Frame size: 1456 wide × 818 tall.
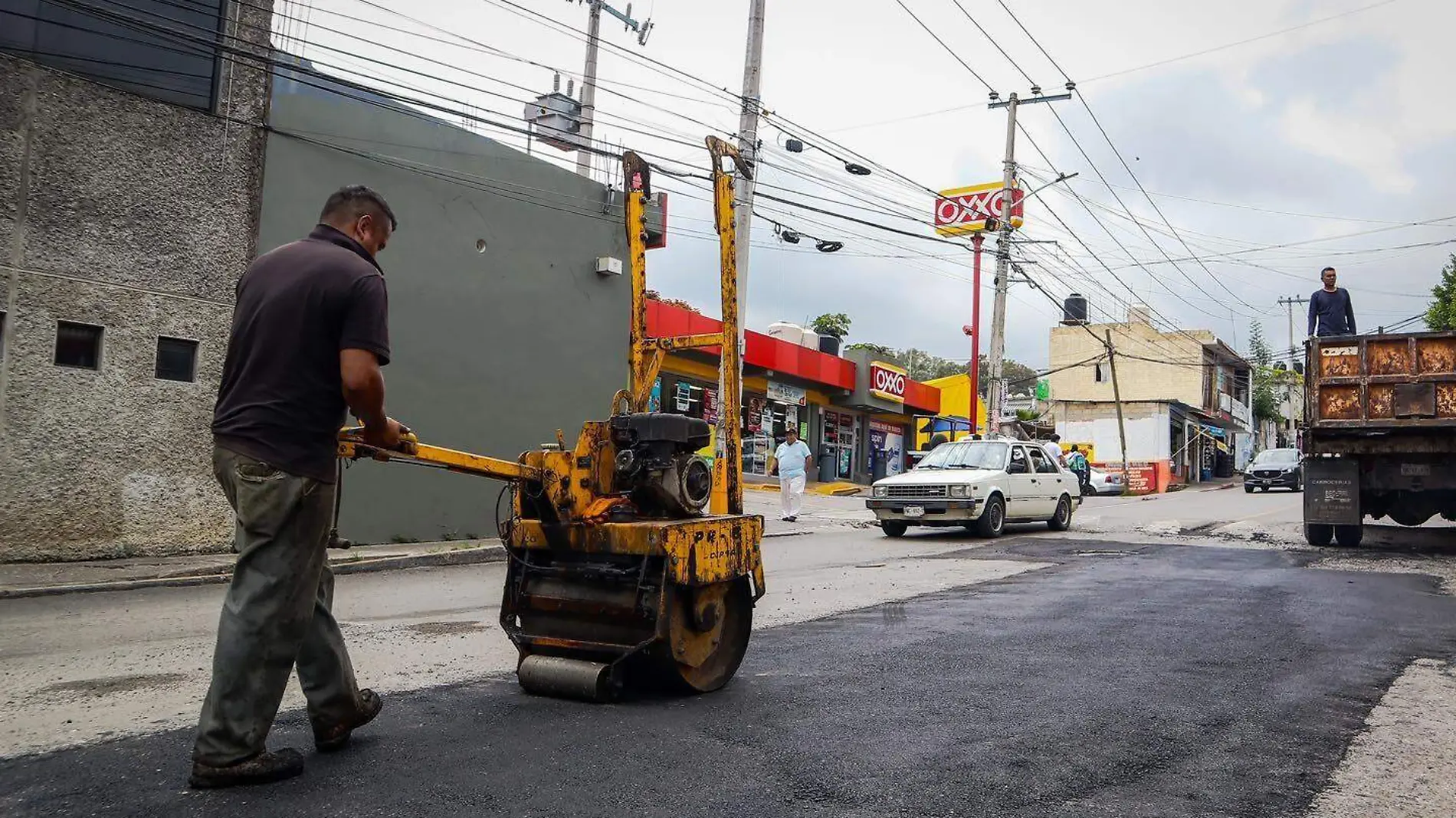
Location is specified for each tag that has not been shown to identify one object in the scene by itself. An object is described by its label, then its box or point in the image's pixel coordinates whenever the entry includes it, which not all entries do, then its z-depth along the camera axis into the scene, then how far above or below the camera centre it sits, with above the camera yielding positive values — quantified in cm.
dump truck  1290 +108
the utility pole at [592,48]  2282 +1227
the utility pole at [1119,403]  4404 +444
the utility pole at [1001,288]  2583 +550
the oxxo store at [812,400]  2642 +270
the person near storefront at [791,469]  1964 +30
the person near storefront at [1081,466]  3412 +102
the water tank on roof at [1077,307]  4178 +826
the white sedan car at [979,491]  1616 +2
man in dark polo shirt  349 +5
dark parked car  3509 +113
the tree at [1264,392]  7650 +863
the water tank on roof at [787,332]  3195 +486
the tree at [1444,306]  3647 +766
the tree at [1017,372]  7881 +1062
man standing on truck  1388 +272
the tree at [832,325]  4931 +799
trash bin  3356 +72
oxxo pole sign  3039 +879
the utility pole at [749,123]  1728 +637
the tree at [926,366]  9138 +1173
